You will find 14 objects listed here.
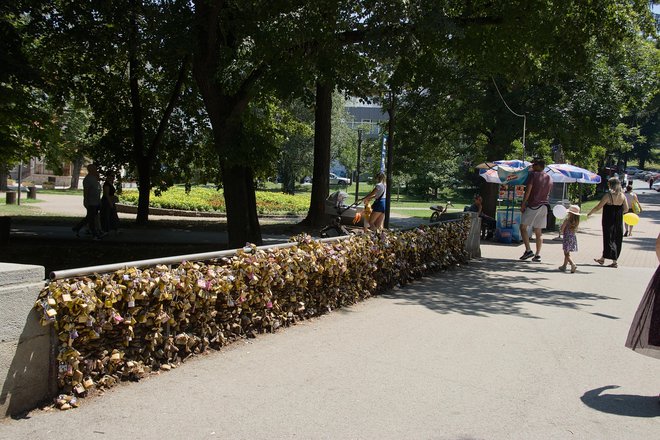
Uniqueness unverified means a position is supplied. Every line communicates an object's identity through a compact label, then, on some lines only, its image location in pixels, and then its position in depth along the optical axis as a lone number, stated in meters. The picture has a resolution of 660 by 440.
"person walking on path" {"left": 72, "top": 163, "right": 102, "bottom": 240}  15.66
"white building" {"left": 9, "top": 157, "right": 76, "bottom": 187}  58.72
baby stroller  20.67
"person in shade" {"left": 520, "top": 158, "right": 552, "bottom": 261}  13.50
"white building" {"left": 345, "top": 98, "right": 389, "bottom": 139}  105.49
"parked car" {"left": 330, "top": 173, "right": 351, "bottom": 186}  74.33
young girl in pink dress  12.71
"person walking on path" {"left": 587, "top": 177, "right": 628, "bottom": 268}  13.31
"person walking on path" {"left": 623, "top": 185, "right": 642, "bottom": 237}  18.39
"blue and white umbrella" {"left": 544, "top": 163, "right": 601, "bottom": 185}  17.98
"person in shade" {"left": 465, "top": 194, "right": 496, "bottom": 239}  19.08
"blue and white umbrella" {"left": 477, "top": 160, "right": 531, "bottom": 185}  17.03
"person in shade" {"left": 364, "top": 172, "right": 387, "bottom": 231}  12.95
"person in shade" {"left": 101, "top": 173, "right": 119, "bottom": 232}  17.23
